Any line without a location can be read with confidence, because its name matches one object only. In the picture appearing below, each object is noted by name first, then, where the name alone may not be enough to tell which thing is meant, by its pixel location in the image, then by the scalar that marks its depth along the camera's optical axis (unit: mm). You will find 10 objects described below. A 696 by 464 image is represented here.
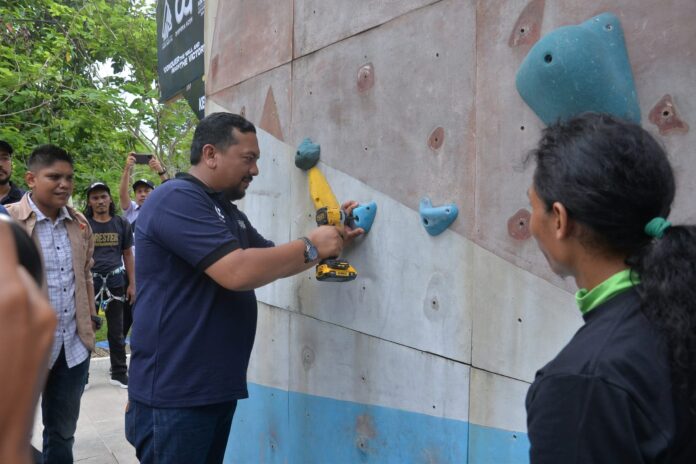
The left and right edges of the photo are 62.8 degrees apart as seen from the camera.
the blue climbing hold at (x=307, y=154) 2660
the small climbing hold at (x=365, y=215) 2352
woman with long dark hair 870
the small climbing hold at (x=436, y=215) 1983
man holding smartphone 5811
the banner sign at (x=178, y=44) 4734
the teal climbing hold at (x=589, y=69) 1479
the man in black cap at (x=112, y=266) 5938
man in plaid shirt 3080
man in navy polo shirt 2121
